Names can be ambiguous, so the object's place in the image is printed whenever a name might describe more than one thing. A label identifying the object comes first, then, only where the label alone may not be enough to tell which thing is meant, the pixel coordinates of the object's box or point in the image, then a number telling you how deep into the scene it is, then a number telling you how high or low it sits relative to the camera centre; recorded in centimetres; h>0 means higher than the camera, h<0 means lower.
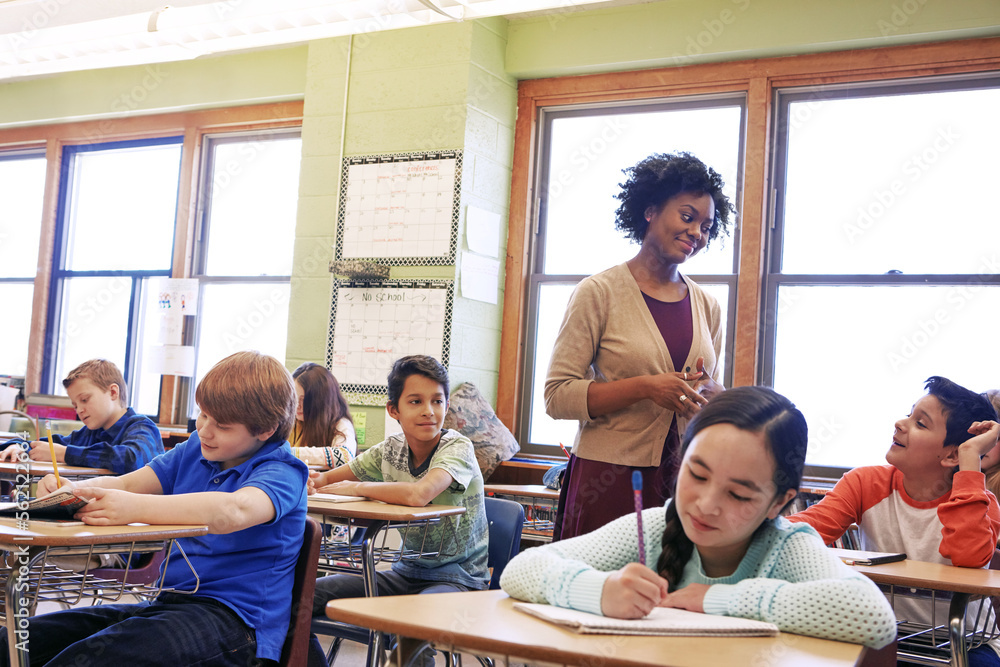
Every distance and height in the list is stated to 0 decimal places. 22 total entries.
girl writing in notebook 107 -21
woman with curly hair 193 +8
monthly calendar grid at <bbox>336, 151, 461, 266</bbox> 443 +81
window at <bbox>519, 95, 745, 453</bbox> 459 +94
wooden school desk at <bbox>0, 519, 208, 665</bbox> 142 -31
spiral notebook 100 -26
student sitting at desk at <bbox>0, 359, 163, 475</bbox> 345 -26
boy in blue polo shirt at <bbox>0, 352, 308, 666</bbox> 155 -30
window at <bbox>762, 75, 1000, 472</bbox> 392 +66
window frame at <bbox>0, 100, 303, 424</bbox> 553 +139
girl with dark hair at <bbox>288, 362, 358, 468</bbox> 373 -19
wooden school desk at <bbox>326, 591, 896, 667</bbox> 91 -26
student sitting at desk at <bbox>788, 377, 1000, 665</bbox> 225 -18
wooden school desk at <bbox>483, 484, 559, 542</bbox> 346 -50
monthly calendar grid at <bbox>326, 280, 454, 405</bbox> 438 +22
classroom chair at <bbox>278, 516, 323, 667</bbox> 170 -43
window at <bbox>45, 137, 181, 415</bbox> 589 +68
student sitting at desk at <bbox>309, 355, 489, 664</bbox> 247 -31
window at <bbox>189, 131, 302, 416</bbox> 547 +72
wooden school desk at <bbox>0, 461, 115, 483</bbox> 310 -41
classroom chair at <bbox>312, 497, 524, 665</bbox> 257 -42
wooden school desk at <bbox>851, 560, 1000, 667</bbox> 163 -31
